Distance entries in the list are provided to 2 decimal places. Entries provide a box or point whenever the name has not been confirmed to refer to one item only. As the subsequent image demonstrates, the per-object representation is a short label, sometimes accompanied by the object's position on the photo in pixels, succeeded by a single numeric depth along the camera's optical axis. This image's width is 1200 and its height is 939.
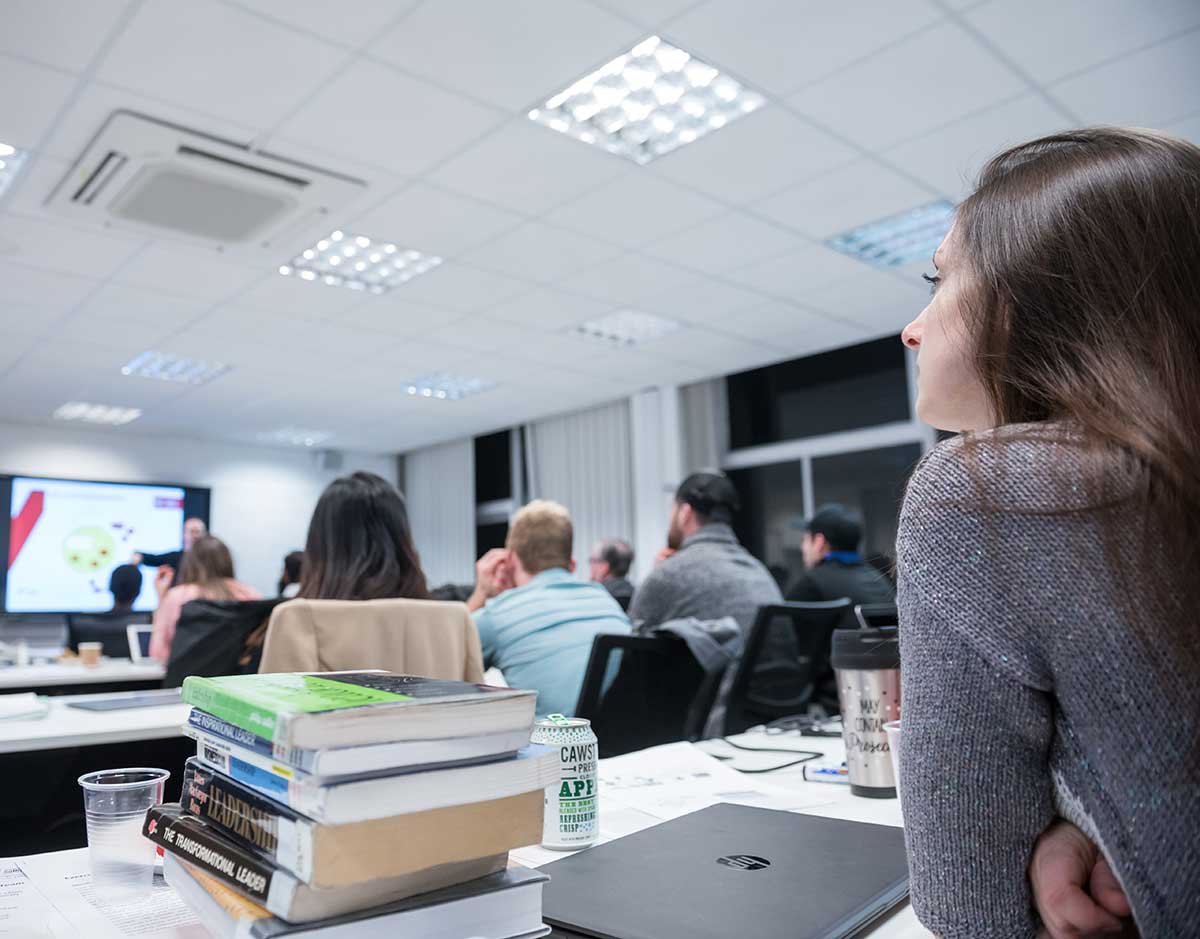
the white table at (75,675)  3.41
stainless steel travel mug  1.21
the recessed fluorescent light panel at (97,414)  7.11
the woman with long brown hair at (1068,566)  0.56
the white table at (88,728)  1.66
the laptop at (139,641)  4.04
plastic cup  0.88
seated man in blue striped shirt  2.23
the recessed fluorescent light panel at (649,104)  2.81
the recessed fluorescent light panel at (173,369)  5.83
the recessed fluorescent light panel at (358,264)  4.16
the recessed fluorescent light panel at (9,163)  3.16
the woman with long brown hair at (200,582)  3.89
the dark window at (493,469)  8.94
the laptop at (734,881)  0.73
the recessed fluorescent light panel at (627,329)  5.35
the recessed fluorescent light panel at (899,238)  3.99
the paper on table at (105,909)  0.77
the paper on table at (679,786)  1.17
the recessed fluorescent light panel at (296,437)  8.25
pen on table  1.32
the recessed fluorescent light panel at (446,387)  6.55
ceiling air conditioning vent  3.09
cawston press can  0.96
